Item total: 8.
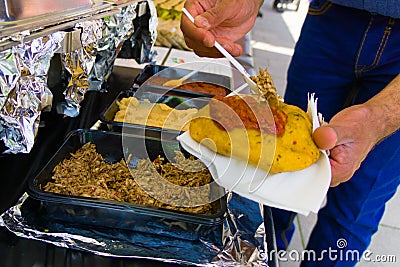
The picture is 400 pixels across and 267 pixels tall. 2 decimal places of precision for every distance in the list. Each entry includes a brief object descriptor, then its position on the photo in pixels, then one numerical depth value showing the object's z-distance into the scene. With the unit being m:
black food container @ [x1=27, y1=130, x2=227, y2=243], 0.61
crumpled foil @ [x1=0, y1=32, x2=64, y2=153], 0.62
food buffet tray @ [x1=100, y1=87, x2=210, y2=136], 0.88
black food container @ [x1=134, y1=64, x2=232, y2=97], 1.22
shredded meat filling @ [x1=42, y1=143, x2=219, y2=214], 0.69
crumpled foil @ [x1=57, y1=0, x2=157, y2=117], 0.88
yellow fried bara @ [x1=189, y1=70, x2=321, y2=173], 0.56
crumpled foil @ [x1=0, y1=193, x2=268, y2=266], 0.62
